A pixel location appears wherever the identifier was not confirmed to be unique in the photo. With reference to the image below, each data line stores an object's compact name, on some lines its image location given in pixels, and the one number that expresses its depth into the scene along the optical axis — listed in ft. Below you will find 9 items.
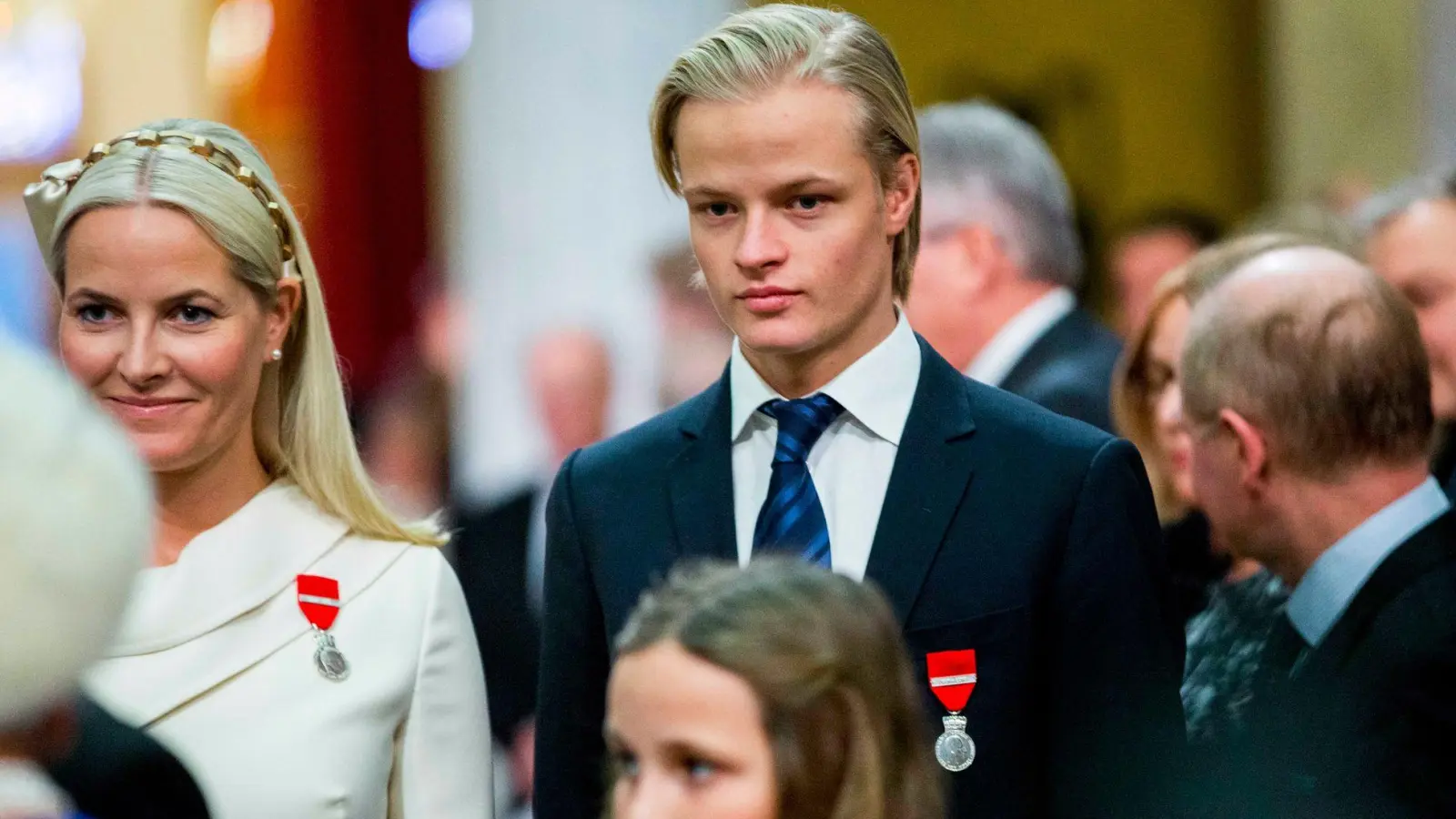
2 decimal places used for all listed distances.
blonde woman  18.25
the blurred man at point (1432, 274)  28.19
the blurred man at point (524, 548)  37.81
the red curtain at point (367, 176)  64.59
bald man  17.39
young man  16.20
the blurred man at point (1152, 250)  45.75
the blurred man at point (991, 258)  32.32
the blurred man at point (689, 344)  42.60
